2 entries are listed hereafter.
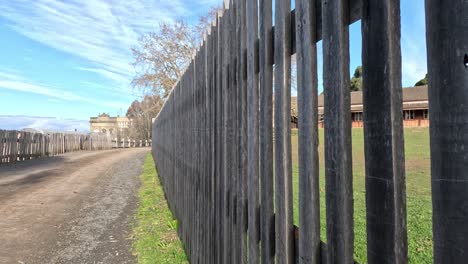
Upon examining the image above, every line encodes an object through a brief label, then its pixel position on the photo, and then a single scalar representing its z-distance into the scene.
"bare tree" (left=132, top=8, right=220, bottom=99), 31.48
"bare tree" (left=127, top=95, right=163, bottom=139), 56.06
